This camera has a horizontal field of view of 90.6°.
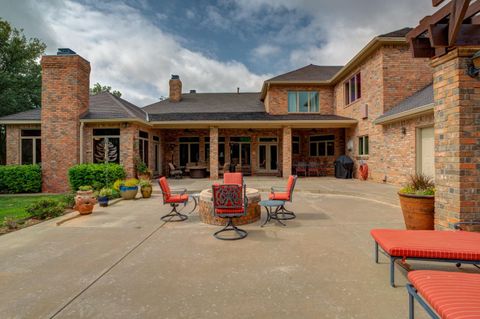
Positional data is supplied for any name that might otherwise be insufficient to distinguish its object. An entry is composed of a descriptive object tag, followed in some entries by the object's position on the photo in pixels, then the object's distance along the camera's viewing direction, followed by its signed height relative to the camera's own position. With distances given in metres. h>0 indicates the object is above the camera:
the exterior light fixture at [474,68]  3.33 +1.32
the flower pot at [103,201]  7.48 -1.33
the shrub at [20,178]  11.62 -0.97
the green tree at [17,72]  19.45 +7.93
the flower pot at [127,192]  8.60 -1.21
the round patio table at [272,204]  5.47 -1.05
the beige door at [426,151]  8.59 +0.26
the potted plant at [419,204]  4.05 -0.80
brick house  10.66 +1.92
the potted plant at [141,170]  12.25 -0.60
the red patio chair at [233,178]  6.92 -0.57
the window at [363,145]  12.71 +0.75
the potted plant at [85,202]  6.44 -1.17
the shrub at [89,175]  10.80 -0.75
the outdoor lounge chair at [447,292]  1.62 -1.03
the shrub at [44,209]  6.08 -1.31
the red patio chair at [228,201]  4.67 -0.84
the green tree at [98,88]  44.38 +13.60
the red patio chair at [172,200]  5.87 -1.04
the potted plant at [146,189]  9.04 -1.17
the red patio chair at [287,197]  5.89 -0.97
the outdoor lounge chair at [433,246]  2.62 -1.03
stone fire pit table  5.45 -1.26
